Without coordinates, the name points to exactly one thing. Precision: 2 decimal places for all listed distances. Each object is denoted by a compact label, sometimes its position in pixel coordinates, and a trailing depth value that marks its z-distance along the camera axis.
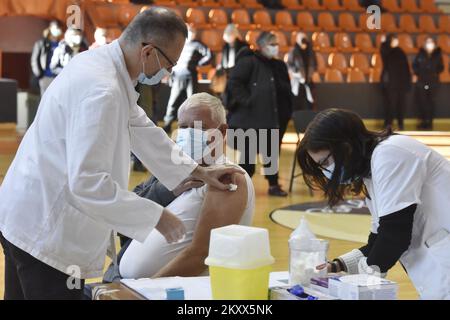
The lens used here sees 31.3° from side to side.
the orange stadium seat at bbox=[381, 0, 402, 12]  17.46
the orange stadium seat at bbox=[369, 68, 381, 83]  15.77
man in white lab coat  2.26
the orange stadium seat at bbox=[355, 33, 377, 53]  16.25
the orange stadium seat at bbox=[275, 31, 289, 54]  15.12
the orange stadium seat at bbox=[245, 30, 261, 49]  14.18
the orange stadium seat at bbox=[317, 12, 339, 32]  16.30
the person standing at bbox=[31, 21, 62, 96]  11.24
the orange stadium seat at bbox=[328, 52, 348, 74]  15.78
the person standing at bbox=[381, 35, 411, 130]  14.25
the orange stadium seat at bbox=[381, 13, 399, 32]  16.78
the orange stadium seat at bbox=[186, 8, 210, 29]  14.95
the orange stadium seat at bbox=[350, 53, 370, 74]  15.95
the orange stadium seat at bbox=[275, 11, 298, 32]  15.77
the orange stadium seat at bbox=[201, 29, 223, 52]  14.54
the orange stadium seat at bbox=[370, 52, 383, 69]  15.99
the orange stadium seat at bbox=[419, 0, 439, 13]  17.83
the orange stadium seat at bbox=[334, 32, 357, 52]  16.03
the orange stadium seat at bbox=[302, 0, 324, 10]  16.73
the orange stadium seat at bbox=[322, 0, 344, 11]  16.86
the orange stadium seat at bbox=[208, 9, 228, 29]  15.12
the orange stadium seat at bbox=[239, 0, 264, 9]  15.93
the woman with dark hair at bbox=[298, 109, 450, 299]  2.51
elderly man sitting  2.98
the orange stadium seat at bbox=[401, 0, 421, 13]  17.66
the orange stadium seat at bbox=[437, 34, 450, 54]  16.89
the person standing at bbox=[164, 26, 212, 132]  10.20
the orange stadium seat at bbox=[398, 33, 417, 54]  16.61
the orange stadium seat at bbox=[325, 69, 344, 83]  15.45
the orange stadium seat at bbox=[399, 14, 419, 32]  17.08
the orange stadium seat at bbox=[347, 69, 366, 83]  15.56
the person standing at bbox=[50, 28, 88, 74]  9.98
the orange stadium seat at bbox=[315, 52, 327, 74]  15.47
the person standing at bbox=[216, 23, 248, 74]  10.91
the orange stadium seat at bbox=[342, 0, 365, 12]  17.02
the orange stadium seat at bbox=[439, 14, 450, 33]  17.31
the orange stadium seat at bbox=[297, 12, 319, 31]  16.08
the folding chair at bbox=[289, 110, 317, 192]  8.32
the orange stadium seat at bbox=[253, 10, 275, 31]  15.43
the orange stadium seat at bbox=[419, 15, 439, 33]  17.22
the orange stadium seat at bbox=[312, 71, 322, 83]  14.53
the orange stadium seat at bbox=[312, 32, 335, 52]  15.77
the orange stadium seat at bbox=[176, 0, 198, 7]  15.17
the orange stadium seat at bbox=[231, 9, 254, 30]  15.09
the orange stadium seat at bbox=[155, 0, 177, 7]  14.71
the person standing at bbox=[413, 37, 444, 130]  14.93
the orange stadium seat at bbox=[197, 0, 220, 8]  15.52
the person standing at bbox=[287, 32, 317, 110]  13.07
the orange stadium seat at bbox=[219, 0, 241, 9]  15.70
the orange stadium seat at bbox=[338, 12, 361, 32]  16.53
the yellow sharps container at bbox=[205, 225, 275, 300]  2.14
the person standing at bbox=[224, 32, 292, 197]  7.77
